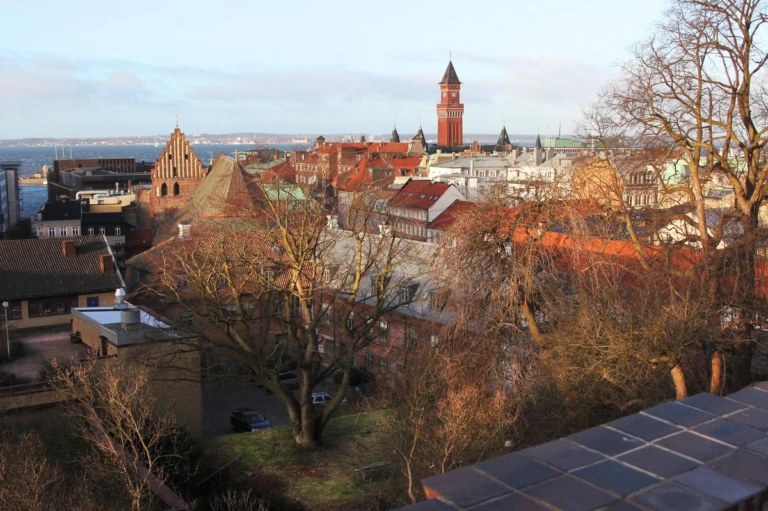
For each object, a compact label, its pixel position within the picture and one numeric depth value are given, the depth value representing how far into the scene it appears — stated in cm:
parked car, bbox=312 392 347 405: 3397
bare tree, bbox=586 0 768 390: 1588
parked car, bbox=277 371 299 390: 3628
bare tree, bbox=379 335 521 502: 1392
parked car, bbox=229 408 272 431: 2953
